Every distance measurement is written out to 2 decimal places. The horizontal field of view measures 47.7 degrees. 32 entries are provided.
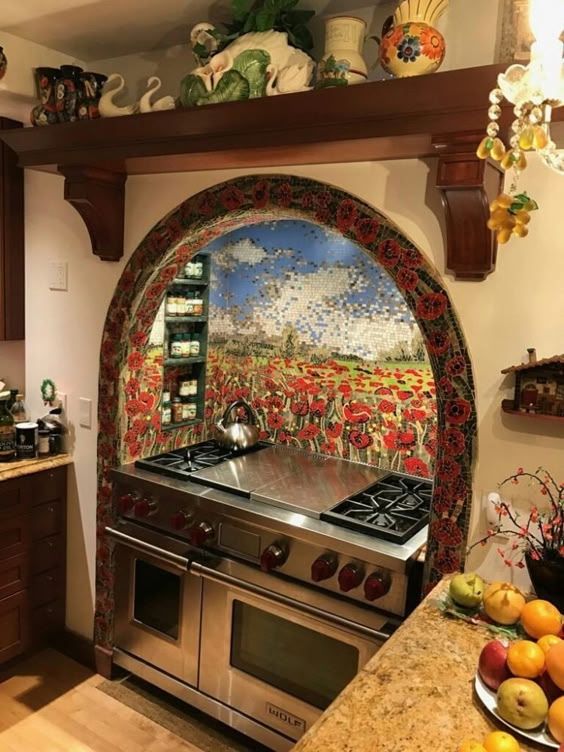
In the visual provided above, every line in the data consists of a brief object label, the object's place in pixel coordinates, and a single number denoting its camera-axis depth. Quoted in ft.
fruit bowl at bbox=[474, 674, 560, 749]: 3.63
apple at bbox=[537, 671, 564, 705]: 3.88
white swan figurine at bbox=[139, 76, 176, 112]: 6.96
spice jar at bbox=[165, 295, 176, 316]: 9.46
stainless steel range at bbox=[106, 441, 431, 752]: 6.61
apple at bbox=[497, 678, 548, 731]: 3.67
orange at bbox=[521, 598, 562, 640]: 4.38
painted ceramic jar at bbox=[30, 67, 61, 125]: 7.72
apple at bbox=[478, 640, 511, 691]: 4.02
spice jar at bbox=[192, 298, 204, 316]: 10.00
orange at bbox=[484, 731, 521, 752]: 3.38
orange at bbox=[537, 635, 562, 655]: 4.10
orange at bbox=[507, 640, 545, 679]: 3.91
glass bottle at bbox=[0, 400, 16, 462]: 8.80
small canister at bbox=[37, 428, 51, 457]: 9.17
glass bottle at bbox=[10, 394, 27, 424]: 9.68
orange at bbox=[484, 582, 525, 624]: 4.73
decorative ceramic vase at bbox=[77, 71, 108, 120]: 7.53
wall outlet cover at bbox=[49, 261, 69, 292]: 8.96
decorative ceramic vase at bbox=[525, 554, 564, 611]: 4.80
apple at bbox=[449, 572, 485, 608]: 4.95
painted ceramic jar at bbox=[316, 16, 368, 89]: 5.83
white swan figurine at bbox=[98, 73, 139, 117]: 7.44
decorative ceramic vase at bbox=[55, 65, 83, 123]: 7.61
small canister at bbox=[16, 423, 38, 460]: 8.96
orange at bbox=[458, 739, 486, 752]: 3.32
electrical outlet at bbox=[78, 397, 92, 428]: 8.99
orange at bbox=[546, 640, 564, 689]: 3.81
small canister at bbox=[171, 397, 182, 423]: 9.87
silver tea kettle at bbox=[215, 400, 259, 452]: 9.08
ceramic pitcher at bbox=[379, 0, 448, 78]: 5.36
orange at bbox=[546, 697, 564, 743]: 3.57
